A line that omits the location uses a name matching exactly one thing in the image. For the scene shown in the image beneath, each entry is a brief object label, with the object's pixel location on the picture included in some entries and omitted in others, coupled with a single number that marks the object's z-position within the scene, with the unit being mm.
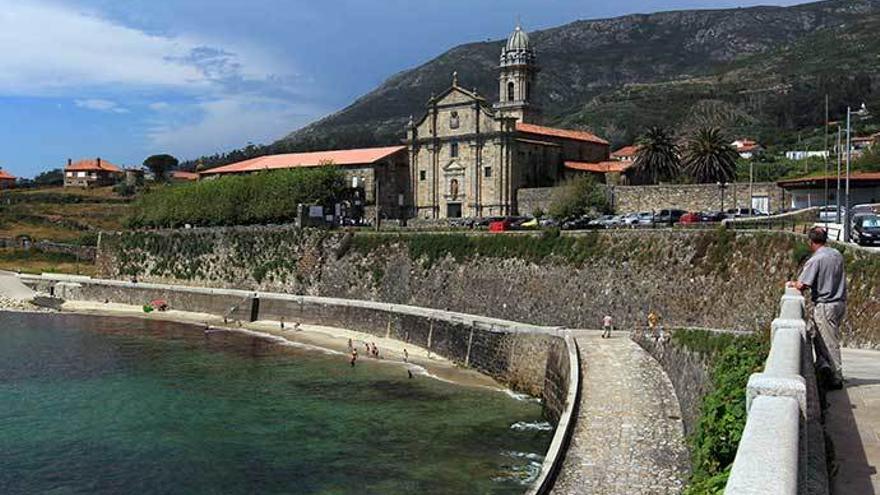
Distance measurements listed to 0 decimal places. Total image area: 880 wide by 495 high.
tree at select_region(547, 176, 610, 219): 53938
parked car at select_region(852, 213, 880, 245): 26062
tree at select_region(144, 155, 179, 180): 153488
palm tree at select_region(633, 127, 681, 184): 60688
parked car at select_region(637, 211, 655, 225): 45969
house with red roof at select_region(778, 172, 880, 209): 41906
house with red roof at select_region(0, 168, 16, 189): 150925
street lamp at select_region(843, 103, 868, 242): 26891
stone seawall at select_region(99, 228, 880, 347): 28906
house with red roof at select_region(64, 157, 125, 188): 142875
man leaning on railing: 10945
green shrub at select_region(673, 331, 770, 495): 9789
